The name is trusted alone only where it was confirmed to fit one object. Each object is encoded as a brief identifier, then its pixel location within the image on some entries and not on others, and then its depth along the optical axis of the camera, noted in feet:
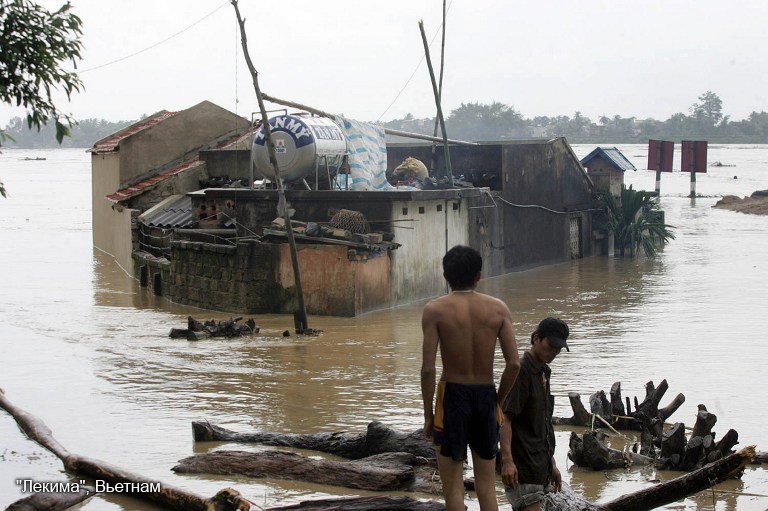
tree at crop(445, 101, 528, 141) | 374.63
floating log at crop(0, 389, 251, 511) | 21.11
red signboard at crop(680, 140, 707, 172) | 175.42
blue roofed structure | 103.65
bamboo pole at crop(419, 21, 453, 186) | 75.31
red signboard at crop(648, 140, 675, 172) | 168.76
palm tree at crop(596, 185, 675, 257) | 101.60
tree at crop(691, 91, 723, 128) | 464.65
